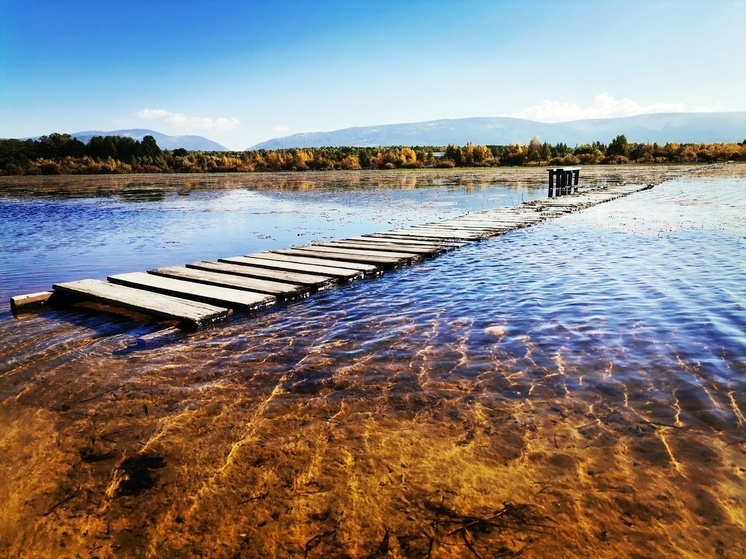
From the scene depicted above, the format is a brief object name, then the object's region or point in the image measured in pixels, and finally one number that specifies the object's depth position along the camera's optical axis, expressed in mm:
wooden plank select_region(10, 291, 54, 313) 6902
